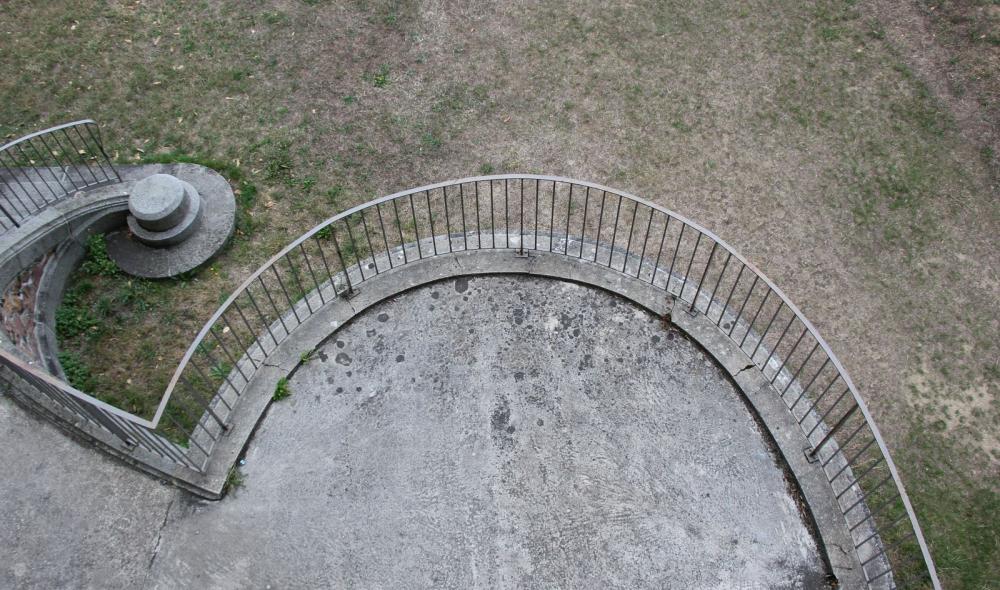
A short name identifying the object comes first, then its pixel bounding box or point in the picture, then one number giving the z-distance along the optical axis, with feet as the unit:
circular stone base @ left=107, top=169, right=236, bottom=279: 29.91
